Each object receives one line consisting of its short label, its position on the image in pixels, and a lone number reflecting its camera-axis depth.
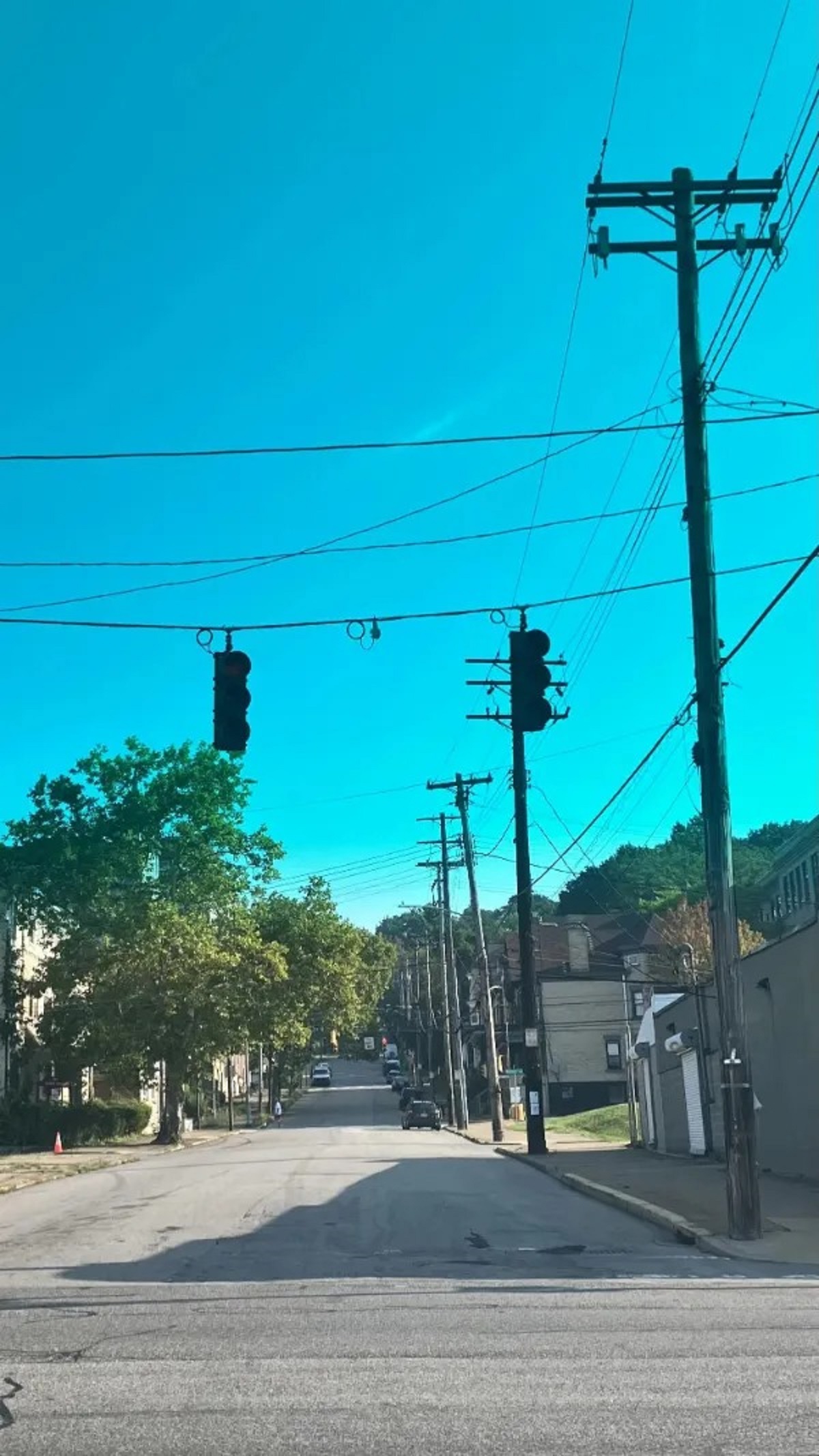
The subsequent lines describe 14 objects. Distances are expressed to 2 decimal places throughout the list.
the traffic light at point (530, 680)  13.97
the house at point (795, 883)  60.66
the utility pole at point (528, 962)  32.62
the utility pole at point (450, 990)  58.76
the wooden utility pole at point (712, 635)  14.58
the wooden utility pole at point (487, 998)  44.75
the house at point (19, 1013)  49.16
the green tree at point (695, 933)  57.69
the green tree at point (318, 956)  59.59
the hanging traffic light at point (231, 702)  14.06
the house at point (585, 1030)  72.62
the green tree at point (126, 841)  50.16
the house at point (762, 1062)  21.23
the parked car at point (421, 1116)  57.50
